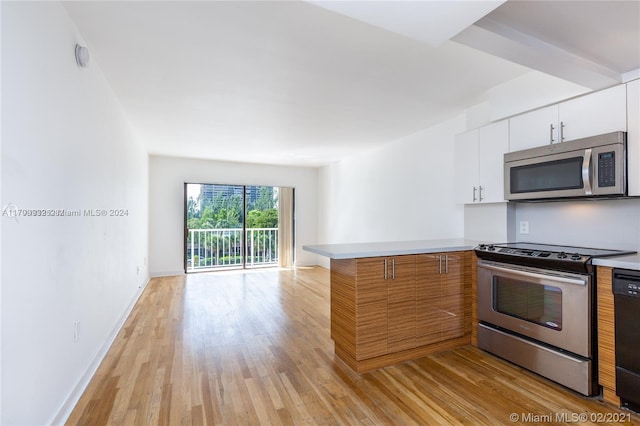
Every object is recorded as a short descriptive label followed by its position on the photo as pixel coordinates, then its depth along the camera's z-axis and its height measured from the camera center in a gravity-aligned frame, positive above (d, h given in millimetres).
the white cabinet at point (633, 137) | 2033 +502
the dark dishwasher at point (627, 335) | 1810 -747
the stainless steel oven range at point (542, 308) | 2023 -725
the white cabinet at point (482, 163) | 2895 +502
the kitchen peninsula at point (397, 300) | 2355 -722
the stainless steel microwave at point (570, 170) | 2094 +327
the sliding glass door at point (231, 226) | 6637 -277
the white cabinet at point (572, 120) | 2146 +719
